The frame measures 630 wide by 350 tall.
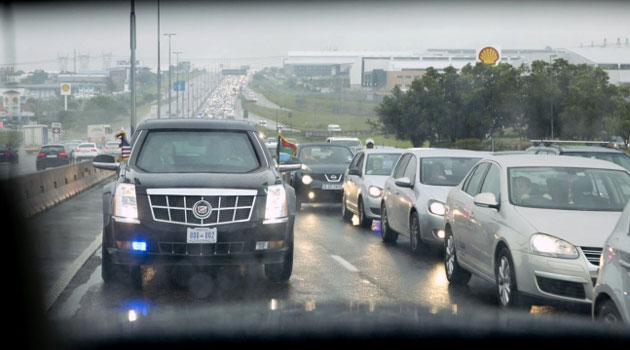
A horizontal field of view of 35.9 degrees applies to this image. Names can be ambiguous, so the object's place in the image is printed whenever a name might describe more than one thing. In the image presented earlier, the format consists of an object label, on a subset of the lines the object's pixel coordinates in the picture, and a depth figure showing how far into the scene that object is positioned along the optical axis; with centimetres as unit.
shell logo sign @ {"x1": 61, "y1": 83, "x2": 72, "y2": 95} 11540
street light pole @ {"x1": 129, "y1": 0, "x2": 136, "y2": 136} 4087
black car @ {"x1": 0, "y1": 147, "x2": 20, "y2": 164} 5594
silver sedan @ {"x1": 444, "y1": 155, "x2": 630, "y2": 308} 830
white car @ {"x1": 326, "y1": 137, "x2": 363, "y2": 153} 4619
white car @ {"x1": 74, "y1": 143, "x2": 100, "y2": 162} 6512
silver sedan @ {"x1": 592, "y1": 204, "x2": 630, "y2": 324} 603
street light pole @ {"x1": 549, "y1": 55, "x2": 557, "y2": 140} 5731
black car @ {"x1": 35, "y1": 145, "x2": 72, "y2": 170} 5519
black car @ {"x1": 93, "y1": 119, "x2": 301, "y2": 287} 980
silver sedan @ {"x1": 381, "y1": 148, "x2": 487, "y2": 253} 1341
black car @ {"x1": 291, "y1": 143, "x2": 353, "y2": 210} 2256
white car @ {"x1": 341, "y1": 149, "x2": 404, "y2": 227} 1775
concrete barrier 2028
